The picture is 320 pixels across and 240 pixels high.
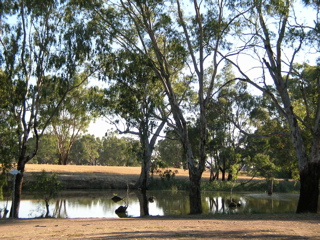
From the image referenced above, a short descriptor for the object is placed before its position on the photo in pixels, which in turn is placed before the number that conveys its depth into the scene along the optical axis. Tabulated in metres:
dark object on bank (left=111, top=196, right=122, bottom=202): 26.24
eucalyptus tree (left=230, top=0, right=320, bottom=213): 15.32
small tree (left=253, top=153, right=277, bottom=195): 29.58
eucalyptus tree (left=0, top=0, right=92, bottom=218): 18.06
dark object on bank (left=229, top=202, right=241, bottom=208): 24.23
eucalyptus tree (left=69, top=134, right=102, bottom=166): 88.31
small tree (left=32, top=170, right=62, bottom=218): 18.62
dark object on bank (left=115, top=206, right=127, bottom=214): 20.04
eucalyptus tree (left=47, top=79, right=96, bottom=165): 23.80
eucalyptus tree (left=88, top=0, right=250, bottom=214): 16.66
